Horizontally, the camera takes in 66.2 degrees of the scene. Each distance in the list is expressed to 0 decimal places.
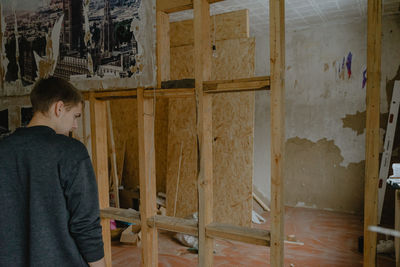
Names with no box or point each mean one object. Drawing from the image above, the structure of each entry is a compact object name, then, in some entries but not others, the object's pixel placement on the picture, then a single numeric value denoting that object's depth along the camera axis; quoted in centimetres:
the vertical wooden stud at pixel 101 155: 247
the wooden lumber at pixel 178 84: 210
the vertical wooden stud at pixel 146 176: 223
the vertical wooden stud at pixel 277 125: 173
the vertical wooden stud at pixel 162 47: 217
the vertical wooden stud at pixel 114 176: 486
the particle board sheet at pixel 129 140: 586
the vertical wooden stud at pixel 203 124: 198
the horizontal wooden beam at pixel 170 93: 207
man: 131
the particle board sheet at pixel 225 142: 425
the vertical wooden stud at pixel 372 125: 154
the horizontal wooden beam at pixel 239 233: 183
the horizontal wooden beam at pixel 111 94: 230
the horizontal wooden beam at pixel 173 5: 205
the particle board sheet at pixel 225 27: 432
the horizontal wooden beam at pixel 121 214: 229
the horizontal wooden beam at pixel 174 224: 206
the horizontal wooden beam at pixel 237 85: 180
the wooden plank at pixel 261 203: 566
